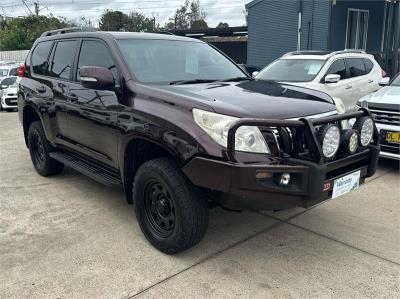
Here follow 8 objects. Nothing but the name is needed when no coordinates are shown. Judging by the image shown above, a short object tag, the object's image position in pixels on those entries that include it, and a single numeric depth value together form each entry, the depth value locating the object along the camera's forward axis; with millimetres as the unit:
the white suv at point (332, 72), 7812
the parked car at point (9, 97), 15172
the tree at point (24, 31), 46500
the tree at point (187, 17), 62284
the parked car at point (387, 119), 5668
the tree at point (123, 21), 49688
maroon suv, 2885
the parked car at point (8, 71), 18547
